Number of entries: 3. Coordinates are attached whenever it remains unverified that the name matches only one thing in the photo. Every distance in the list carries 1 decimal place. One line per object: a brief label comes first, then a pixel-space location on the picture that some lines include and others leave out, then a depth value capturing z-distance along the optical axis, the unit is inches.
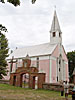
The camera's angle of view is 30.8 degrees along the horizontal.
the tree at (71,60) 1818.8
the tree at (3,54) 1178.0
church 1205.1
